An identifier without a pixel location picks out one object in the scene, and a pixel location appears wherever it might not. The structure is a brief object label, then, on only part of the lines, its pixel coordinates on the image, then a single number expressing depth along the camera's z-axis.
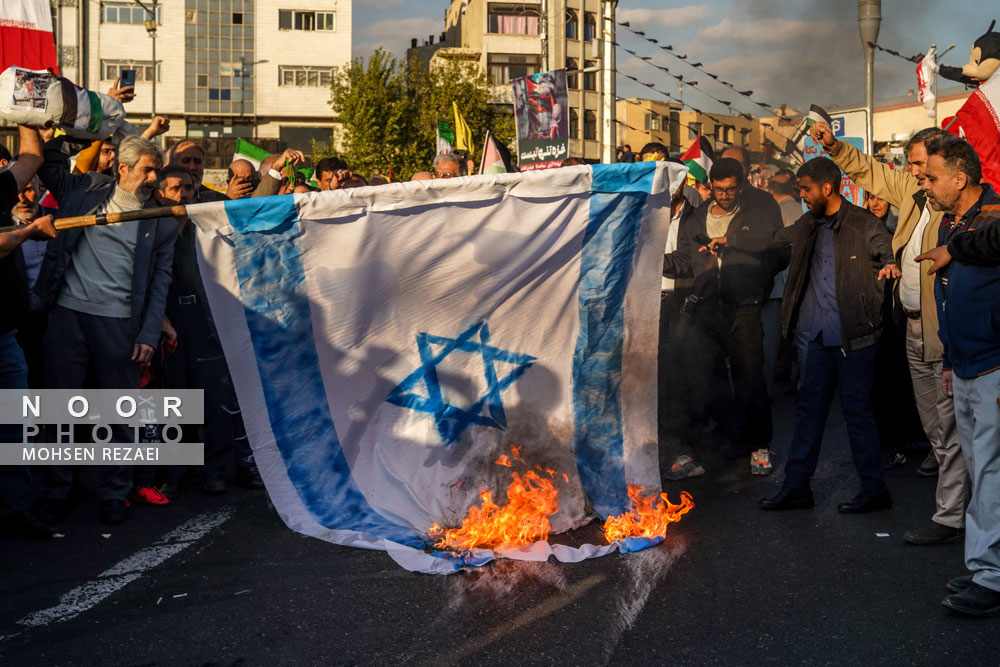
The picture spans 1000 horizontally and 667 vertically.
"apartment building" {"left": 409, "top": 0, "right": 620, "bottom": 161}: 57.12
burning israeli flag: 5.51
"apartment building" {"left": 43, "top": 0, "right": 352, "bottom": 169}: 56.28
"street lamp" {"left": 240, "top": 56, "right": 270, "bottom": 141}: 56.91
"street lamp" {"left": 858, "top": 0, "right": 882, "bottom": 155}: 12.45
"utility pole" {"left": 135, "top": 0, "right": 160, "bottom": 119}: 52.36
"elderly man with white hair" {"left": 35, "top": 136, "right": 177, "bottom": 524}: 6.16
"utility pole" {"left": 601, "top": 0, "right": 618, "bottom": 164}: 21.84
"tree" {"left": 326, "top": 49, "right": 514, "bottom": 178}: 48.62
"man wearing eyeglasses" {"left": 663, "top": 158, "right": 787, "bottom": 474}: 7.35
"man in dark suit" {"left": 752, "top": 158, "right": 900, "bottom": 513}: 6.05
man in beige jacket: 5.53
